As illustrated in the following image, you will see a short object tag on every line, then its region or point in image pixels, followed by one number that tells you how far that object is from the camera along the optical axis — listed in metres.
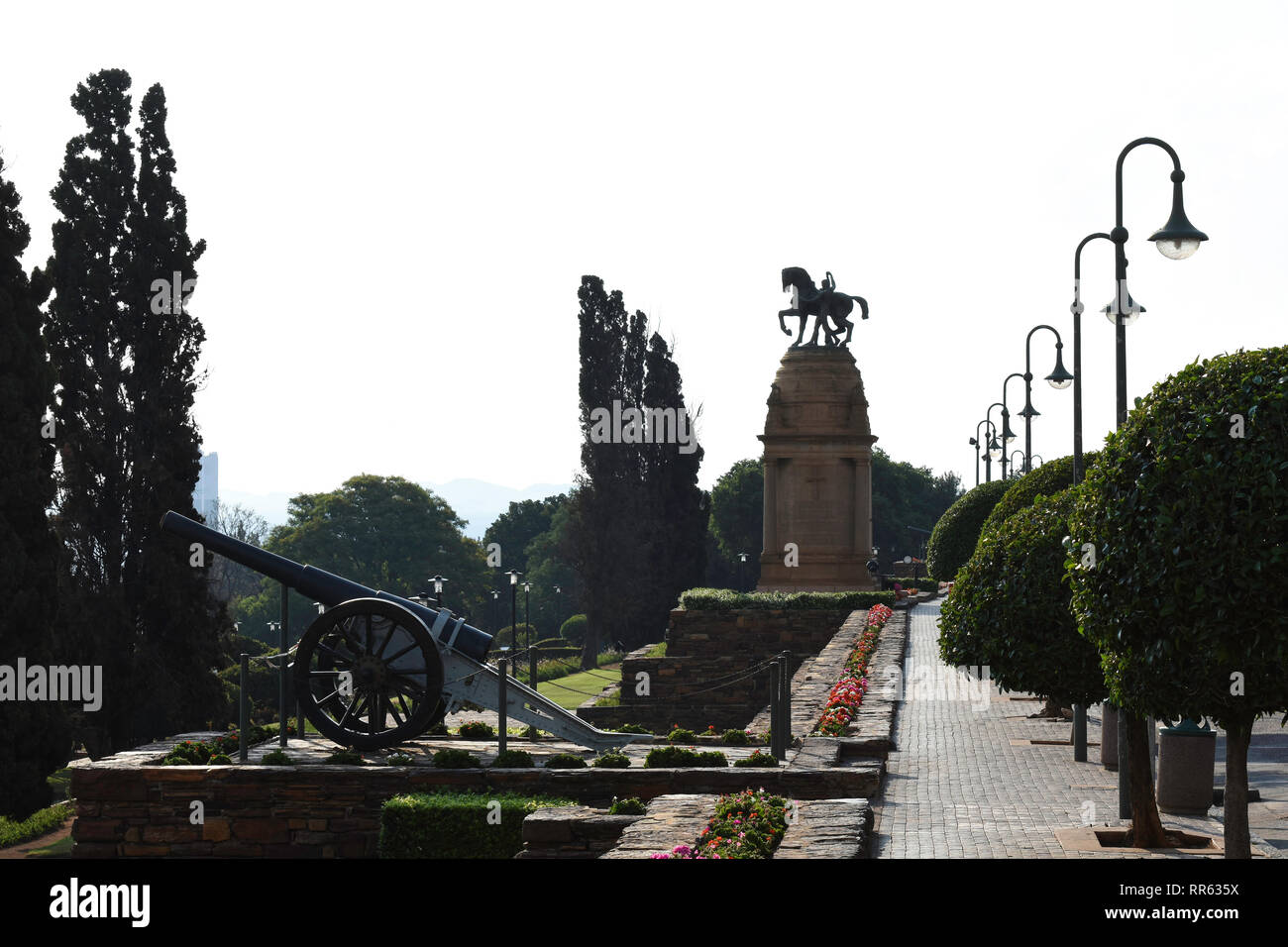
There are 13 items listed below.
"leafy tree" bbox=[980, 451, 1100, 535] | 24.31
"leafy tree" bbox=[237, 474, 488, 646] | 82.50
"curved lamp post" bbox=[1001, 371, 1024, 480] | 53.11
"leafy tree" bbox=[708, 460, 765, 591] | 92.69
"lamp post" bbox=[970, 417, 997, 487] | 67.89
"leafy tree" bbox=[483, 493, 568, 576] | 102.38
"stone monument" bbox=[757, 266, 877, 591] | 45.28
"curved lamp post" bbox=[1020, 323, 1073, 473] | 27.48
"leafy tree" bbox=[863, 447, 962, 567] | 96.31
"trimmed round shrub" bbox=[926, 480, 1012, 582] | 46.09
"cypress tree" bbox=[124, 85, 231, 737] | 32.00
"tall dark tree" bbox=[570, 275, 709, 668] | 56.62
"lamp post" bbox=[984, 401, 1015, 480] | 69.94
